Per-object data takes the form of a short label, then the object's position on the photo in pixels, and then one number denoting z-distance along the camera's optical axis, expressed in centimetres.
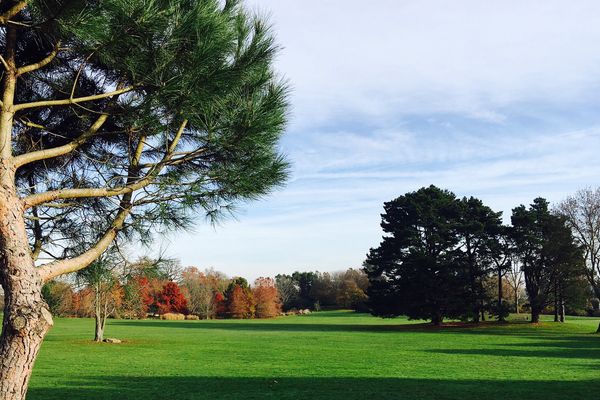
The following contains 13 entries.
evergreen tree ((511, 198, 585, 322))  3634
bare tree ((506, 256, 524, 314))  4041
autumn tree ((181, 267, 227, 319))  6912
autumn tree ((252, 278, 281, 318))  7175
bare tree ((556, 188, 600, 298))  3447
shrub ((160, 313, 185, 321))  6262
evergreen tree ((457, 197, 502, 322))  3872
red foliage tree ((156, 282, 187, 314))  6544
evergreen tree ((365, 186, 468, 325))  3778
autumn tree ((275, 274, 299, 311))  8944
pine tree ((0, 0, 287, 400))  380
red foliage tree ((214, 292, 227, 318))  7165
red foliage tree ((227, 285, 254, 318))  7000
